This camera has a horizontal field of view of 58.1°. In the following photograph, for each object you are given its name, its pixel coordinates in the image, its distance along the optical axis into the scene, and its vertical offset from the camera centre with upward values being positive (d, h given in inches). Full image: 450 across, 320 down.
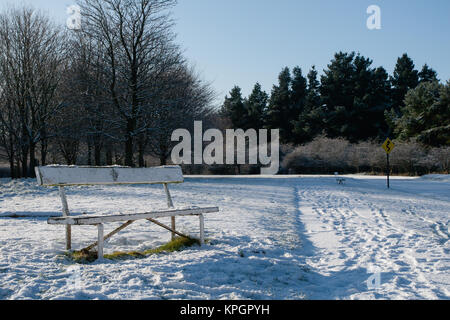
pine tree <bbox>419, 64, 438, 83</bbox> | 2055.9 +442.1
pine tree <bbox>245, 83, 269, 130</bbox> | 2174.0 +284.7
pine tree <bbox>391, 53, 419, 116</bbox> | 2006.6 +405.6
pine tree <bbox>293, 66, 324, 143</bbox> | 1886.1 +193.2
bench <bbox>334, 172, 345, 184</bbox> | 877.3 -43.2
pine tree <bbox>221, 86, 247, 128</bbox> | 2161.7 +256.3
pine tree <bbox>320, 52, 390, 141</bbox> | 1851.6 +297.9
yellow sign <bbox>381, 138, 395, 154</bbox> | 818.2 +29.9
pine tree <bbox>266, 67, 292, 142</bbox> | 2082.9 +280.0
